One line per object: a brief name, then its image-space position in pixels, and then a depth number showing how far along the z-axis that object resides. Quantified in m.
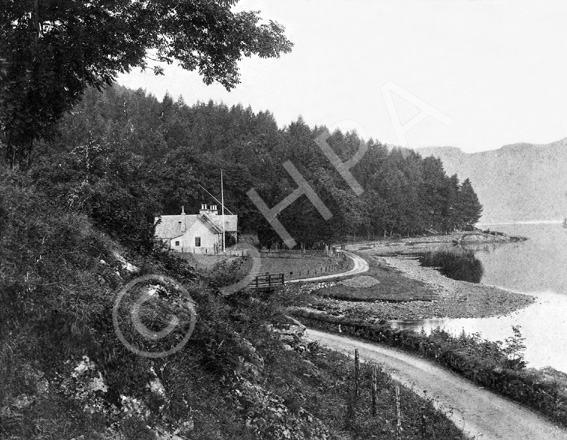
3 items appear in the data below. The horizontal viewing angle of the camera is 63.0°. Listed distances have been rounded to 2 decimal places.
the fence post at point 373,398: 13.38
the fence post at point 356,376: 14.12
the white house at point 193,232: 56.59
